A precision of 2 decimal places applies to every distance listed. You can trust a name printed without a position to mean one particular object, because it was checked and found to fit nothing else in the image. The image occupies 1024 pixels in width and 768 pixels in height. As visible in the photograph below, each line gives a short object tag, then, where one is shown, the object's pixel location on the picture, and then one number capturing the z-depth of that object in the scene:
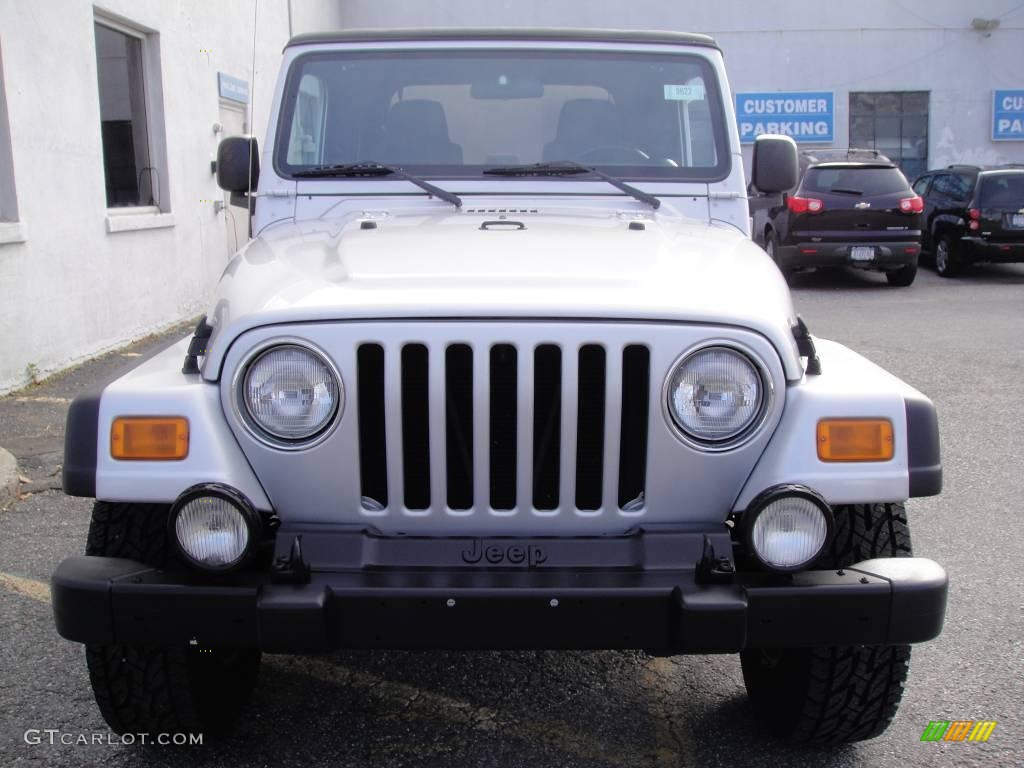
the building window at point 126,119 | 9.58
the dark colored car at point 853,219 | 13.49
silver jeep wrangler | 2.33
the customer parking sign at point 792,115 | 21.23
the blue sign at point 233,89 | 12.12
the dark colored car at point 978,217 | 14.17
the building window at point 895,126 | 21.50
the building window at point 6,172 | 7.49
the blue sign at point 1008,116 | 21.16
